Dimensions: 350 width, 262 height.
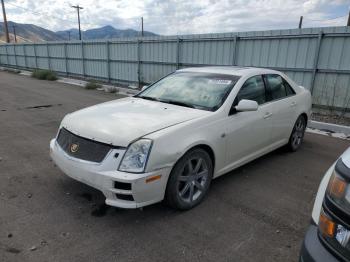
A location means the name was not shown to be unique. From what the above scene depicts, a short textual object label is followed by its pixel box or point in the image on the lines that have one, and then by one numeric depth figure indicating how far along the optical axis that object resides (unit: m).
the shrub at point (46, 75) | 18.86
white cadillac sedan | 2.91
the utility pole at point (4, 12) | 38.06
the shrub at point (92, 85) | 14.87
